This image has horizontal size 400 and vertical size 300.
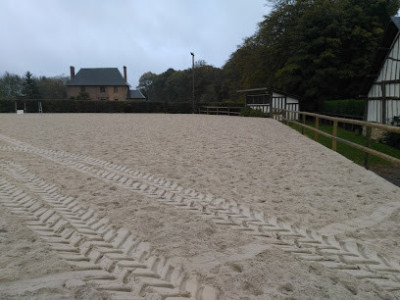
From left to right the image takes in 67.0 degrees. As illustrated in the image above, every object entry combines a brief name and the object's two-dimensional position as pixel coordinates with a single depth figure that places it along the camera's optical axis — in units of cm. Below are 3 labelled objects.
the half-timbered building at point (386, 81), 1347
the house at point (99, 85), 5278
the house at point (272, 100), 2559
